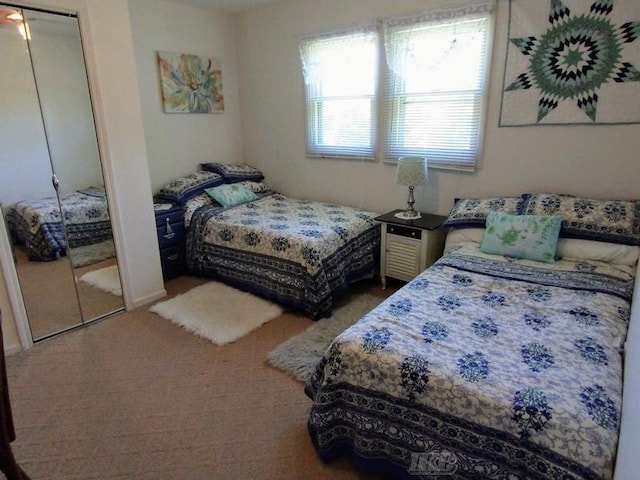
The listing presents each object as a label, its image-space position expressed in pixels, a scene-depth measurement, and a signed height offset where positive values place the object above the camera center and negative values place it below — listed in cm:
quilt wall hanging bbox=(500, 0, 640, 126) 242 +44
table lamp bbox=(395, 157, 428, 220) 311 -30
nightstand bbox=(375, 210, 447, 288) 305 -87
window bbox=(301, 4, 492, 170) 298 +38
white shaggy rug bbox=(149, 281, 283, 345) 273 -130
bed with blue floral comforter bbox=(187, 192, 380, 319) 287 -89
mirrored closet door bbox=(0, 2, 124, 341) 238 -23
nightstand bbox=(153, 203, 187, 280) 343 -88
